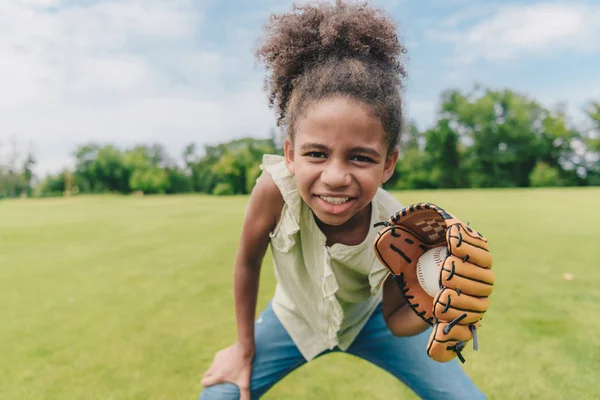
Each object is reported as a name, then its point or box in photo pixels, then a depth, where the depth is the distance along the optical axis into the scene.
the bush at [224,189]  48.16
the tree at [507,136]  43.06
